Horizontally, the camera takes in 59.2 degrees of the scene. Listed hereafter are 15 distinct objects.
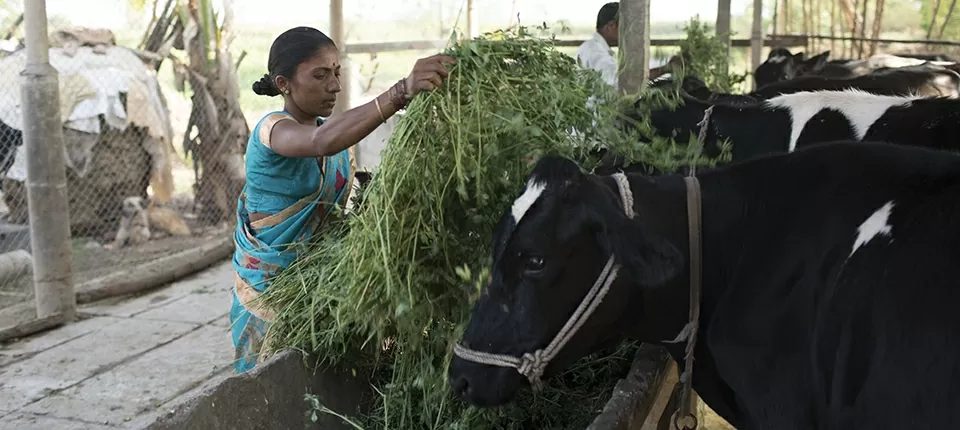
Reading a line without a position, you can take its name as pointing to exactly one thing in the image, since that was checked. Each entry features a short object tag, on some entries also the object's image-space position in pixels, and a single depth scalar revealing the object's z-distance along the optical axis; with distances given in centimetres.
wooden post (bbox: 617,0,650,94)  420
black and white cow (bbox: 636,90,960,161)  394
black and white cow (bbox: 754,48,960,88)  832
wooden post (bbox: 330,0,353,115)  757
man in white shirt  581
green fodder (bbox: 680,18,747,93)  665
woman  291
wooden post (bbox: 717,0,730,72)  789
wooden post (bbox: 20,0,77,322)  541
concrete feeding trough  229
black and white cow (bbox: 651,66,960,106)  530
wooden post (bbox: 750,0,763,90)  895
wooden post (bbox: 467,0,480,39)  884
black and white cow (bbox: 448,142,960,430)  190
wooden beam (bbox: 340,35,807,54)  888
